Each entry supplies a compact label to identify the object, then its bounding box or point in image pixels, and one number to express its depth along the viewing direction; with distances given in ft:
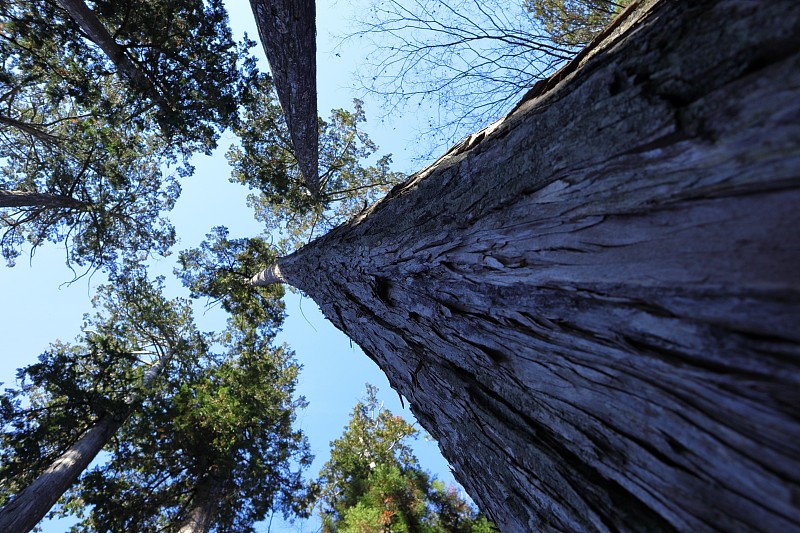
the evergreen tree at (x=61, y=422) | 22.60
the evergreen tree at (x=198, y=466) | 26.50
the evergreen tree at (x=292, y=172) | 30.58
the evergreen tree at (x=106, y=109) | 22.57
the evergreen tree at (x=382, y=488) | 25.05
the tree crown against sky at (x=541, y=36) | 12.77
